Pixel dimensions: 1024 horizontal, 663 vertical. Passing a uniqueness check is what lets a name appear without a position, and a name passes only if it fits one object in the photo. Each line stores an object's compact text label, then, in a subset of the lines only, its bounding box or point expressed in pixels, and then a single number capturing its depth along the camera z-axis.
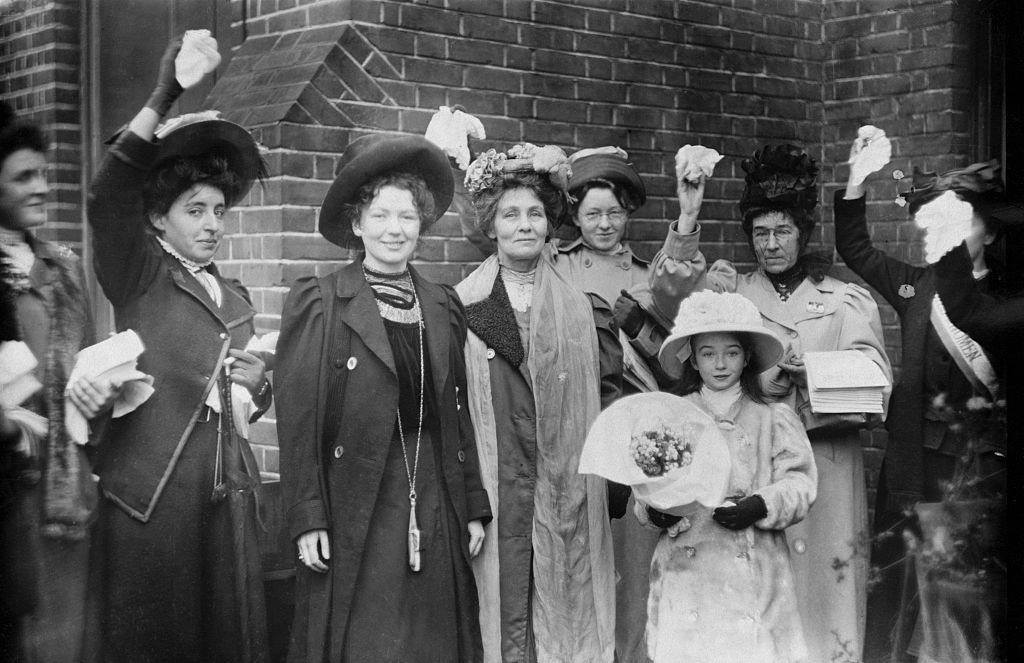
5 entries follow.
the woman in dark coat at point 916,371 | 4.55
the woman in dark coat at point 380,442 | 3.81
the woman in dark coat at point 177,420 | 3.72
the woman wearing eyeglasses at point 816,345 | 4.80
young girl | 3.86
